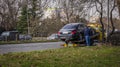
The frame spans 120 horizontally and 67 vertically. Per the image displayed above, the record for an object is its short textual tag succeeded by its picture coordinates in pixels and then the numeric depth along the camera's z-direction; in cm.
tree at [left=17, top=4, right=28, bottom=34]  6631
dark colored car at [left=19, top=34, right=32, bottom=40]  5019
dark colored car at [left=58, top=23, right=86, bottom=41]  2341
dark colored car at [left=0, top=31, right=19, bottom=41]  4537
